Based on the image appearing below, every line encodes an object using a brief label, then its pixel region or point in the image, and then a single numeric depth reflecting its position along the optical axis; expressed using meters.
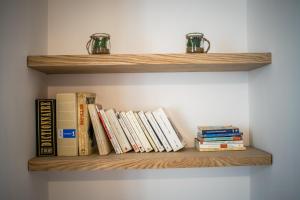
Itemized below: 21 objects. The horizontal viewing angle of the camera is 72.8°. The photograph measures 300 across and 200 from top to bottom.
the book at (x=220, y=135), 0.95
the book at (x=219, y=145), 0.95
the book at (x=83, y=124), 0.90
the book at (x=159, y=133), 0.94
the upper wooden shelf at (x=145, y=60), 0.83
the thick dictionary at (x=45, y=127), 0.90
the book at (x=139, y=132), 0.94
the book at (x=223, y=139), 0.95
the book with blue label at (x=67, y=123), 0.89
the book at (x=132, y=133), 0.94
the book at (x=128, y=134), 0.93
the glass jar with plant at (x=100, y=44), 0.89
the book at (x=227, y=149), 0.95
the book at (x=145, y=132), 0.94
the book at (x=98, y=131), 0.91
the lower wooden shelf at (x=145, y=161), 0.82
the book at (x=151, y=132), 0.94
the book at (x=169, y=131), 0.94
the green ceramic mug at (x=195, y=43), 0.89
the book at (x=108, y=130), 0.92
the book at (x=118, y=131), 0.93
